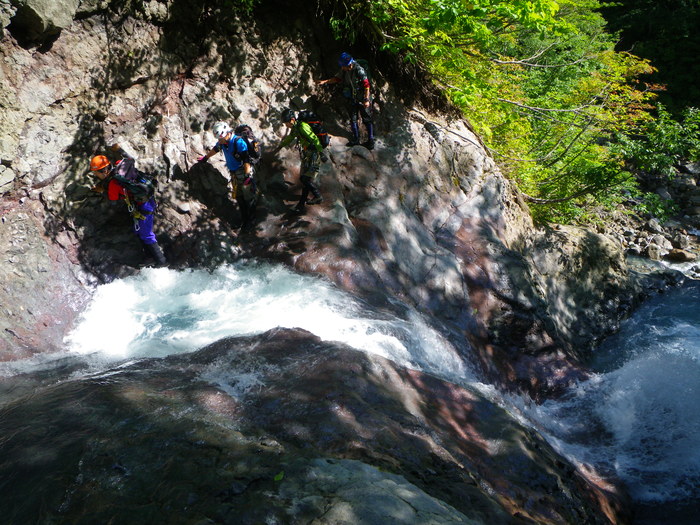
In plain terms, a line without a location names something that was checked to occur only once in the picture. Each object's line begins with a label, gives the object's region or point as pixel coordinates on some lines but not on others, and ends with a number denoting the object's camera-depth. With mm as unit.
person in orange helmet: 6789
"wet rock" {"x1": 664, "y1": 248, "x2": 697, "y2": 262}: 14312
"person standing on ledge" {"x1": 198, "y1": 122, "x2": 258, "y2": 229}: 7320
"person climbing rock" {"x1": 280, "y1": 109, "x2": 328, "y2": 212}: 7496
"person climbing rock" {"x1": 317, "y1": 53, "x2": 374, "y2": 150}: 8211
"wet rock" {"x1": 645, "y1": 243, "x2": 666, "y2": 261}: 14578
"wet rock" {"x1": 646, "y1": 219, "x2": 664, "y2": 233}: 16016
